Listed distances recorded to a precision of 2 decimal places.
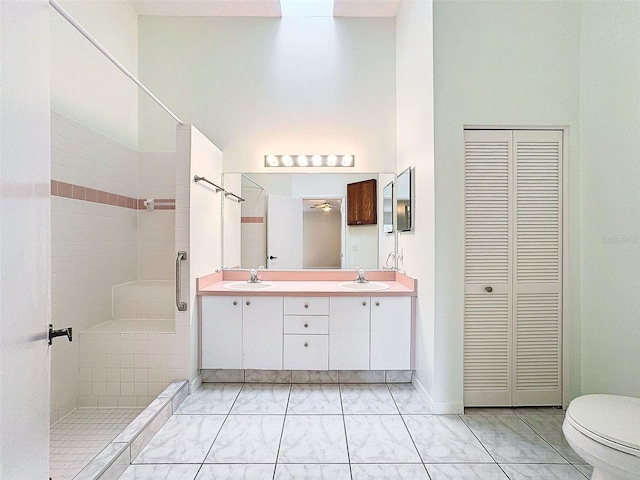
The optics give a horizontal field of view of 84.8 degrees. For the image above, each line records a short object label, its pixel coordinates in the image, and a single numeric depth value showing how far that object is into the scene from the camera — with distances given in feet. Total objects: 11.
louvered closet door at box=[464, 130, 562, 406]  7.73
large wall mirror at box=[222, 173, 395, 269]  10.68
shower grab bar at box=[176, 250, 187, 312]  8.30
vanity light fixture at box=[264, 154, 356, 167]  10.87
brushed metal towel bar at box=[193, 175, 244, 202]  8.73
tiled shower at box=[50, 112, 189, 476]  7.66
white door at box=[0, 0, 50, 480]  2.96
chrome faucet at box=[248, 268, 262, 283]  10.17
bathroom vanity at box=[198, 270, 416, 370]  8.97
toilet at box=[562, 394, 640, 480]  4.31
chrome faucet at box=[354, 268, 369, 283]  10.12
